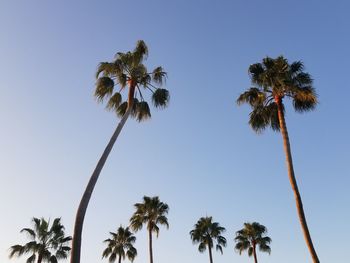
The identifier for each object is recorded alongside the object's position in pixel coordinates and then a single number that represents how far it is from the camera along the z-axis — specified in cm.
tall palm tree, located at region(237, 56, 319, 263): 2244
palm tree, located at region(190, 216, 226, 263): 5075
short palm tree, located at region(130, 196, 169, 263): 4541
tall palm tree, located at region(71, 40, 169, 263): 2188
